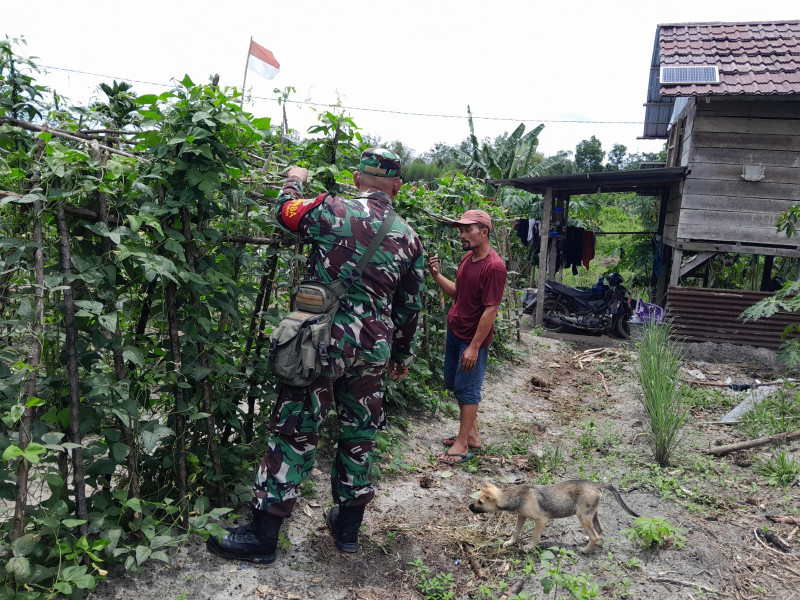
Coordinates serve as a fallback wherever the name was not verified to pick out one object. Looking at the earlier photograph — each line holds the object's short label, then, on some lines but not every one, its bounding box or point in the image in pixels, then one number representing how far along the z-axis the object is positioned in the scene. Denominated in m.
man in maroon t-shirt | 4.84
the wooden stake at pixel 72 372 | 2.51
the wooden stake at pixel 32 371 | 2.39
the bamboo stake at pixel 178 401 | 3.01
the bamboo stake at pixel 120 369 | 2.65
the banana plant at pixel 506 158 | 19.23
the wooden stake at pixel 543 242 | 12.18
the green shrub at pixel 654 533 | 3.62
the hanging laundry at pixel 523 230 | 14.14
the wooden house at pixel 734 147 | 10.08
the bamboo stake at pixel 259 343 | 3.69
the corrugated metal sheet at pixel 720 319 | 10.19
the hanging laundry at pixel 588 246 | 13.42
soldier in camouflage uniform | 3.16
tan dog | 3.66
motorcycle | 12.05
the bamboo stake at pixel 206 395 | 3.03
